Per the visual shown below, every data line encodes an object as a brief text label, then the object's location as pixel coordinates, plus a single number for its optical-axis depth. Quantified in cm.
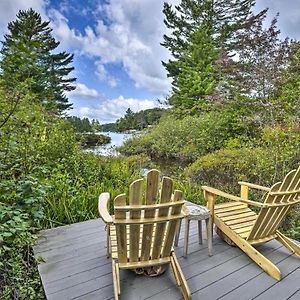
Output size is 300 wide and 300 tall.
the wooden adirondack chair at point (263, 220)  223
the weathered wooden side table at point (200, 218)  246
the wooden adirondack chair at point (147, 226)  174
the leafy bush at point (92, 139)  611
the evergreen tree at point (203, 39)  1256
